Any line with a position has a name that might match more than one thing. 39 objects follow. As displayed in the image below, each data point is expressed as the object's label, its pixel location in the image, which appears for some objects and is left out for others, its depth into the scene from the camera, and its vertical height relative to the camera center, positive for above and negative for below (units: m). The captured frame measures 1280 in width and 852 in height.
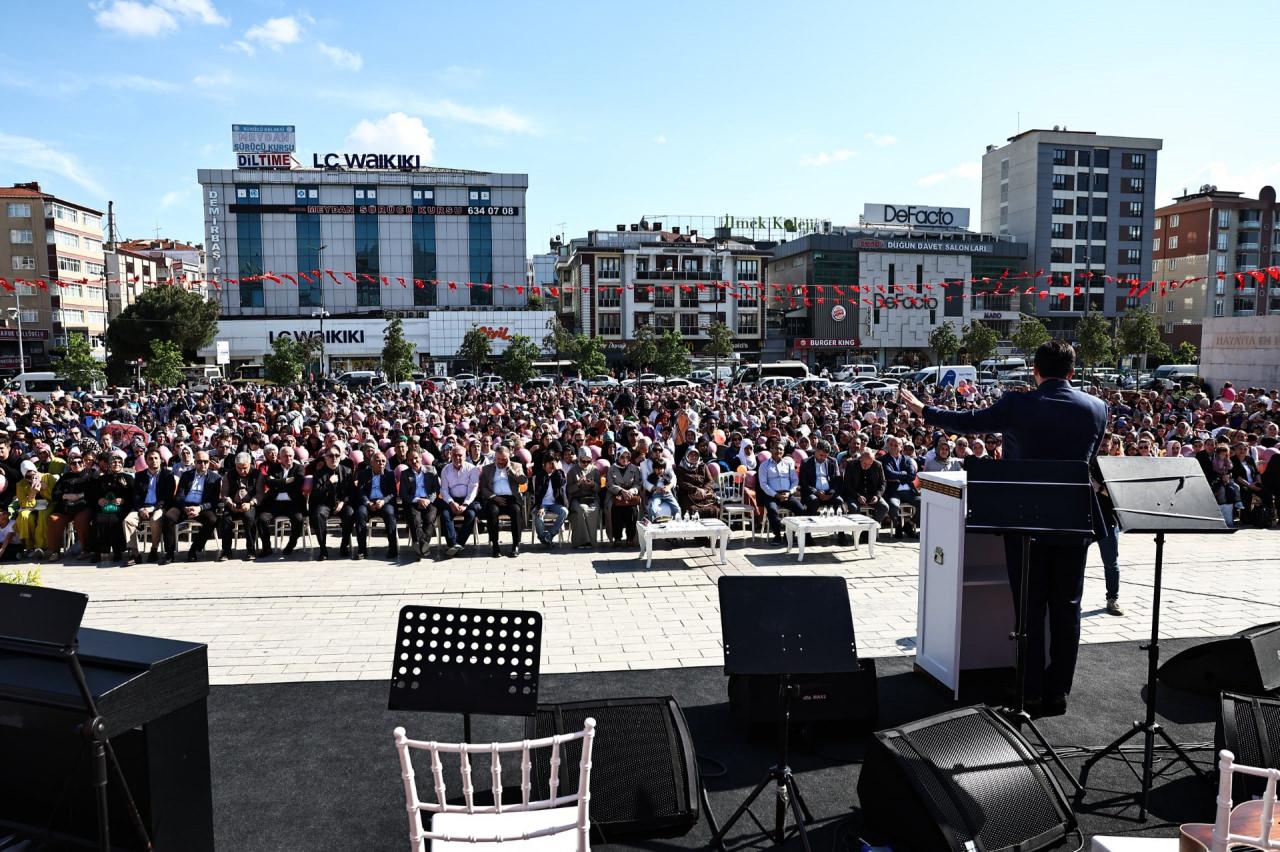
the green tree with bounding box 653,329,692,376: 54.88 +0.19
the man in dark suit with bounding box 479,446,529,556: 10.35 -1.77
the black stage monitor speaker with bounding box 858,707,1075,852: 3.43 -1.87
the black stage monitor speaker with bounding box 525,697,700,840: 3.84 -1.98
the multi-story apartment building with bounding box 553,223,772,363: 70.69 +6.06
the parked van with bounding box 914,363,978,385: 39.75 -0.69
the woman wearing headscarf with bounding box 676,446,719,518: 11.51 -1.82
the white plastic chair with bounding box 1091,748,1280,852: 2.19 -1.23
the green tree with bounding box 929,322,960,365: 58.56 +1.43
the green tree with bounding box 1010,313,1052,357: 56.00 +1.88
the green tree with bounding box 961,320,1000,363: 53.66 +1.32
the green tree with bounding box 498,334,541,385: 48.97 -0.23
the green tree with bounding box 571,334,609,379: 55.25 +0.24
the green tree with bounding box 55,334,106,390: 38.00 -0.45
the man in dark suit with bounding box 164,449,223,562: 10.35 -1.82
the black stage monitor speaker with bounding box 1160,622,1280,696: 4.96 -1.91
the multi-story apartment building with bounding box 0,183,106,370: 63.16 +7.39
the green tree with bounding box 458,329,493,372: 57.81 +0.92
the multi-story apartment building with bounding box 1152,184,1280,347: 75.00 +9.98
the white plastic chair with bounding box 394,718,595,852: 2.59 -1.51
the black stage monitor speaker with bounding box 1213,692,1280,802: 3.93 -1.81
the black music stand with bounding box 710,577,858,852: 3.78 -1.30
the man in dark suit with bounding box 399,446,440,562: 10.19 -1.79
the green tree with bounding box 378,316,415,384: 52.12 +0.11
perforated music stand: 3.66 -1.38
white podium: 5.21 -1.55
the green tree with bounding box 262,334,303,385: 44.84 -0.28
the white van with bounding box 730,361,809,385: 50.00 -0.62
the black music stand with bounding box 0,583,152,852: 2.77 -0.94
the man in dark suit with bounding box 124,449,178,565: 10.23 -1.91
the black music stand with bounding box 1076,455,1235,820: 4.07 -0.73
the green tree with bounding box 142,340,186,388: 38.91 -0.44
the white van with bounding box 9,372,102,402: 39.91 -1.28
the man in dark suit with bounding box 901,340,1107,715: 4.82 -0.47
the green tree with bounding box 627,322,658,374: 56.56 +0.71
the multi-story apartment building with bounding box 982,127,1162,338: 74.62 +13.68
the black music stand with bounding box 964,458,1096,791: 4.25 -0.73
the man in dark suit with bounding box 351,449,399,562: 10.22 -1.82
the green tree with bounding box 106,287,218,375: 50.91 +2.14
